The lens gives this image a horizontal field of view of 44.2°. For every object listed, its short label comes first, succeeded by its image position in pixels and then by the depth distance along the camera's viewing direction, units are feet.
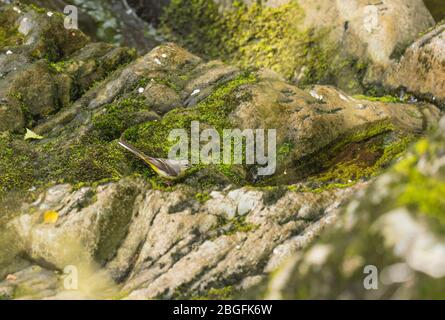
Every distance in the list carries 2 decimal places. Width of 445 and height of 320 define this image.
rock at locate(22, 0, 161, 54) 53.42
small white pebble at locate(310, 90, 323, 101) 29.45
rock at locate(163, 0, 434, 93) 42.78
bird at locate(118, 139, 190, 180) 22.36
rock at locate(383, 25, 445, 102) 37.70
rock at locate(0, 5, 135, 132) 29.19
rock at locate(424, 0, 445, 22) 45.73
